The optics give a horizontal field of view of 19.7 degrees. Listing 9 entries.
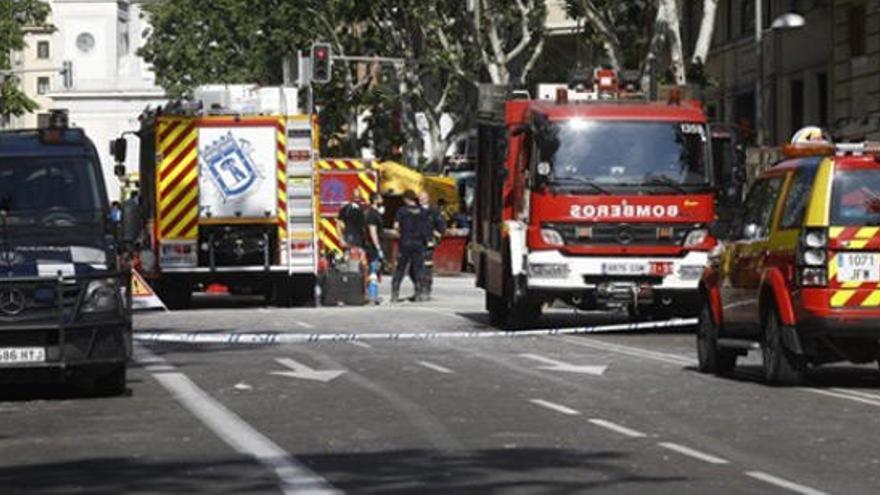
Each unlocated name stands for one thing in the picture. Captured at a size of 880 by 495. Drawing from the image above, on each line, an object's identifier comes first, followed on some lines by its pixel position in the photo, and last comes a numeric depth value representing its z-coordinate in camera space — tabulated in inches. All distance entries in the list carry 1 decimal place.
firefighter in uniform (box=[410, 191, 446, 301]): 1572.3
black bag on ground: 1542.8
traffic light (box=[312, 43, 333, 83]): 2065.7
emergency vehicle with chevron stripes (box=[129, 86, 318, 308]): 1497.3
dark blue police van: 738.2
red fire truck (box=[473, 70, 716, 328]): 1140.5
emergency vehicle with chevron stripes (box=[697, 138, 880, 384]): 777.6
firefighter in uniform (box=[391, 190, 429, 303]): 1562.5
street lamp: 1891.0
